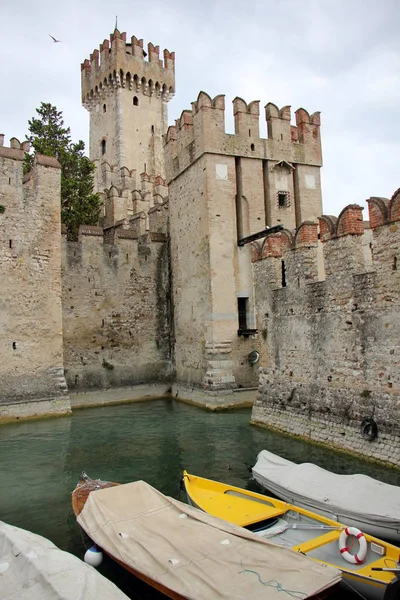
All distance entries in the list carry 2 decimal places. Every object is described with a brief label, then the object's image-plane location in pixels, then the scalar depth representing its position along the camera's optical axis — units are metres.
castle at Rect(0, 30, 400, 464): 11.66
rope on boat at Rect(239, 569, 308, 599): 4.82
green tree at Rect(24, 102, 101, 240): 24.88
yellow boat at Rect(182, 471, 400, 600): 5.68
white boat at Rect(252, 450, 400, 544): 7.27
